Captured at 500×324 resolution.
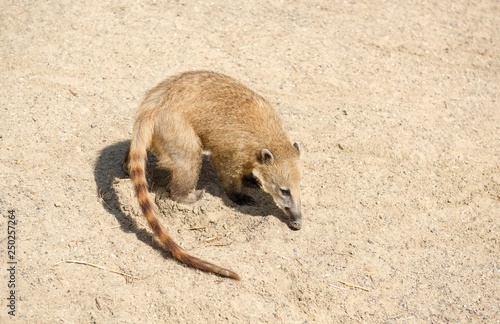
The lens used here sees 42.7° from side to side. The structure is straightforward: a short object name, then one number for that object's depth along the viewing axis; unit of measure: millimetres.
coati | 5816
